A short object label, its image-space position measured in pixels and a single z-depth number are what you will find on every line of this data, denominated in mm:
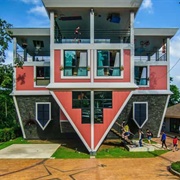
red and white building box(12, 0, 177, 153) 11651
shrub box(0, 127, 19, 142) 15181
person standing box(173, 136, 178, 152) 12154
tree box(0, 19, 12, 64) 13280
